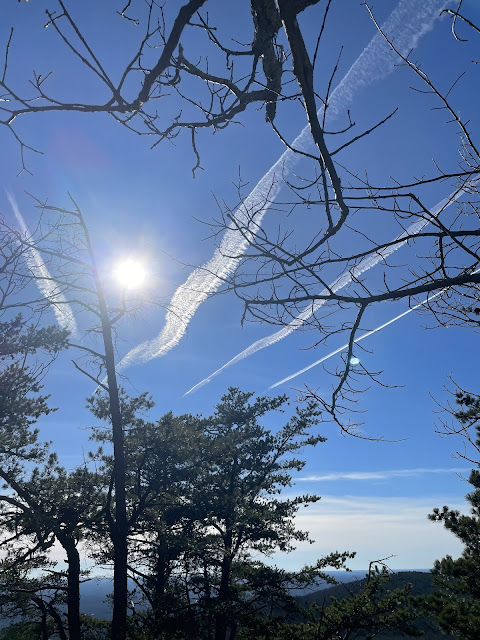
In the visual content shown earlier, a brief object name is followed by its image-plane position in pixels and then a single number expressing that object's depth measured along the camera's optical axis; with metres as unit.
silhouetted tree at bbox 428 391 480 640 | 11.80
